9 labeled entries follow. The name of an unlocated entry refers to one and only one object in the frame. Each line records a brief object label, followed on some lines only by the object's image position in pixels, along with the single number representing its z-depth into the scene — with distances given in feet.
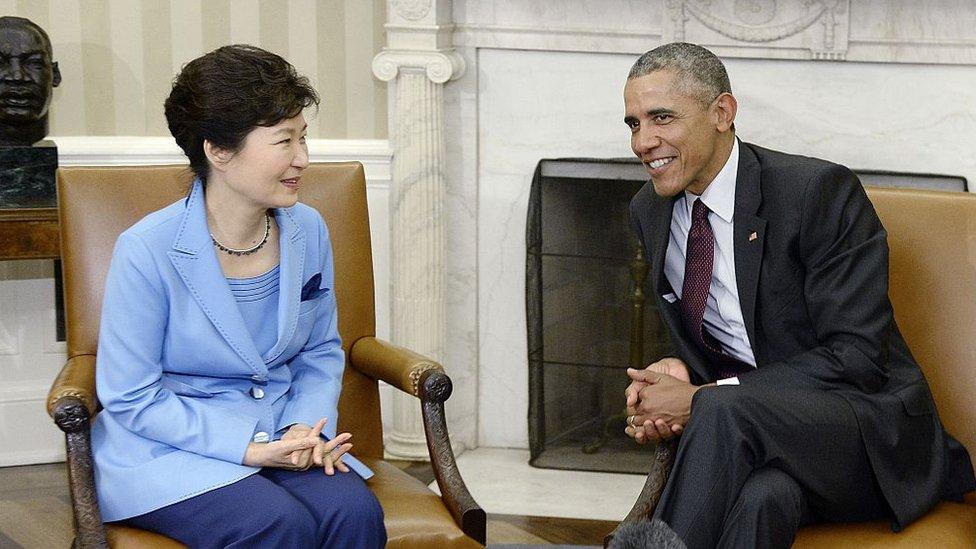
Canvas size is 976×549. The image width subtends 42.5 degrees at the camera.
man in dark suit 7.13
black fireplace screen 13.29
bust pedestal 11.78
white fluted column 12.79
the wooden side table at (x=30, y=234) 11.37
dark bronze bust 11.80
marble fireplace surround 12.42
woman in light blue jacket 7.34
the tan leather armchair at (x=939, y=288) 8.19
